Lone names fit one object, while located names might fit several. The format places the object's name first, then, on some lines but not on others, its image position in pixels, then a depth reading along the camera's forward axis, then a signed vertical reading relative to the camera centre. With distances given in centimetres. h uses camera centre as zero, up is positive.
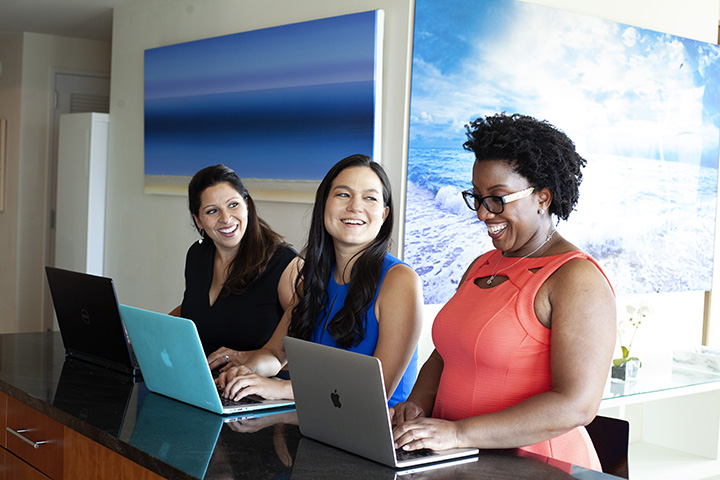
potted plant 350 -60
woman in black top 250 -20
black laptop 231 -36
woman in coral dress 156 -22
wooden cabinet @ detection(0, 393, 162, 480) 174 -61
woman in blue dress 201 -20
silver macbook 148 -37
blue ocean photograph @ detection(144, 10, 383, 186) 351 +55
